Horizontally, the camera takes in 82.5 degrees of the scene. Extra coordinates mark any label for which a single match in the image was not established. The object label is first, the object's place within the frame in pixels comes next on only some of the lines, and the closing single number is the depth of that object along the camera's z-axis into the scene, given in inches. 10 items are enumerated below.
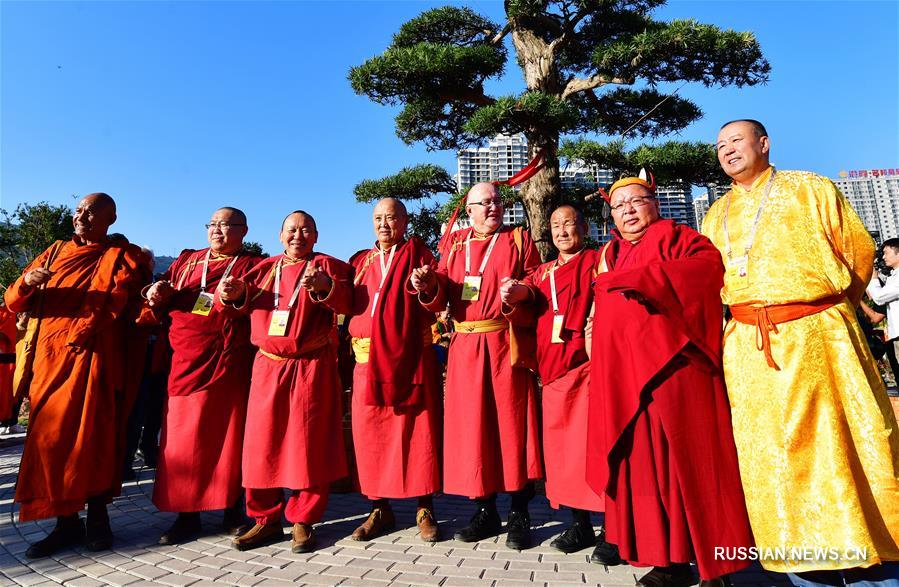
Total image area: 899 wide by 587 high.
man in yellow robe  78.0
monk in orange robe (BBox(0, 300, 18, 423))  260.5
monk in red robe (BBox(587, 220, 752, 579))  85.0
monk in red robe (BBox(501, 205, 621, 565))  114.2
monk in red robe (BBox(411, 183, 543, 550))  122.0
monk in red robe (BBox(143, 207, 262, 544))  128.0
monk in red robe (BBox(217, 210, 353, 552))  124.2
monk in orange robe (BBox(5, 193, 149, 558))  121.1
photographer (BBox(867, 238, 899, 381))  231.8
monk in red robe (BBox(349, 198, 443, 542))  126.0
